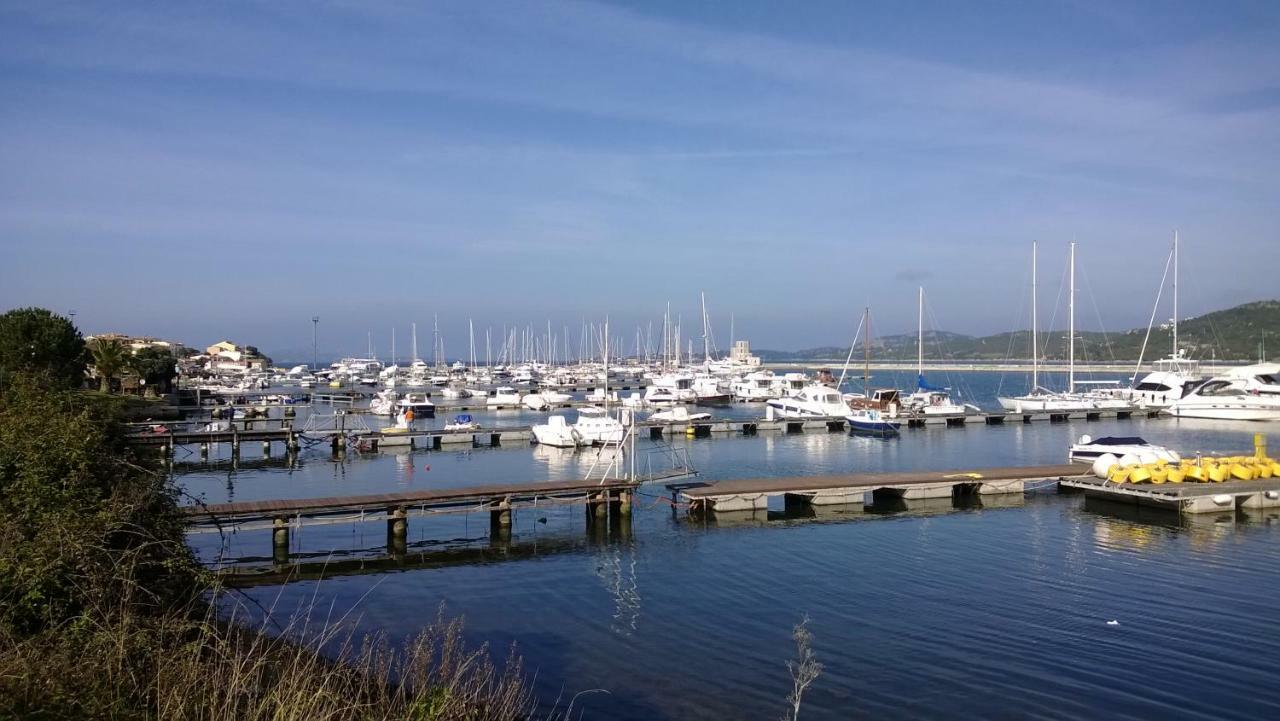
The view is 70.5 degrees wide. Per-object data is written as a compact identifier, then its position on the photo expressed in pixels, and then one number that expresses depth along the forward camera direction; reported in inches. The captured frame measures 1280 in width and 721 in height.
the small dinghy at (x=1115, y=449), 1494.8
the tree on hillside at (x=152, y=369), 2997.0
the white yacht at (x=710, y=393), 3806.6
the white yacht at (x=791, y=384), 3833.4
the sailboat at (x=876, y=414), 2486.5
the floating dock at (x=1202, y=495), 1224.2
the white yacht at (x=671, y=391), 3444.9
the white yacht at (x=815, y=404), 2672.2
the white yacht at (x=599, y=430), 2122.3
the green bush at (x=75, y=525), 366.9
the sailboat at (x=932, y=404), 2751.0
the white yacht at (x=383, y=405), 3095.5
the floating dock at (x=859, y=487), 1262.3
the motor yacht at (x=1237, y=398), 2817.4
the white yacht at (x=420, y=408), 3031.5
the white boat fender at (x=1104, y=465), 1349.7
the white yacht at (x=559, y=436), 2144.4
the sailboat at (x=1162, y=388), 3011.8
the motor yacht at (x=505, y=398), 3548.2
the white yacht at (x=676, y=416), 2564.0
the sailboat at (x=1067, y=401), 2957.7
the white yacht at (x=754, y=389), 3988.7
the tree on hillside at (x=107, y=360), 2741.1
